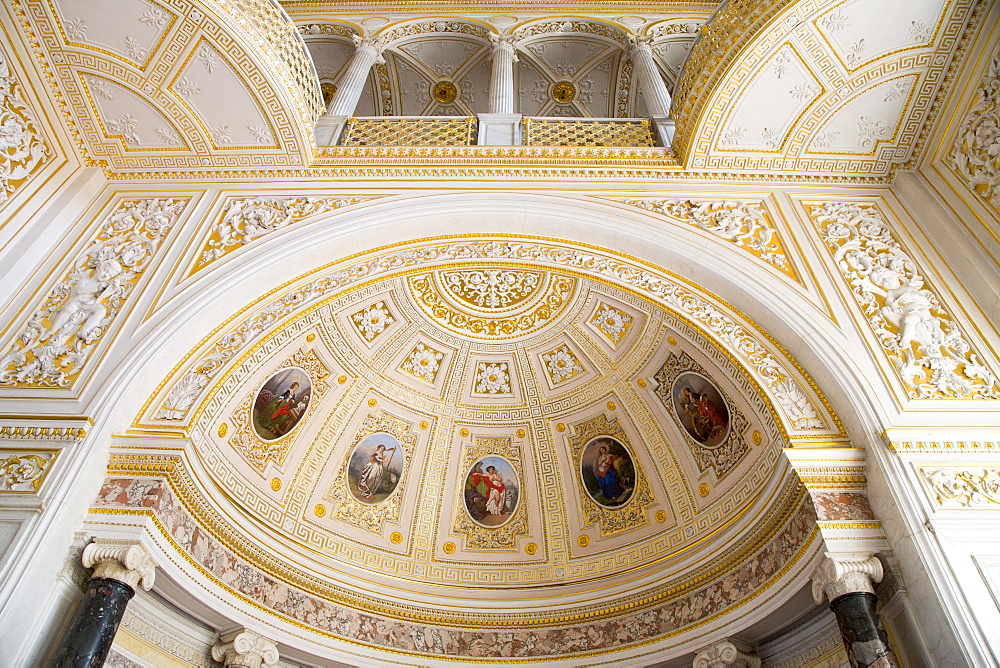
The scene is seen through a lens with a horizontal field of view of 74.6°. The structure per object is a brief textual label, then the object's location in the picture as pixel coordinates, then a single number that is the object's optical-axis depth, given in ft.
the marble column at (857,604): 16.38
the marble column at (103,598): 15.93
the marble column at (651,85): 28.73
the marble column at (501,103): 27.89
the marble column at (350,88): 28.17
